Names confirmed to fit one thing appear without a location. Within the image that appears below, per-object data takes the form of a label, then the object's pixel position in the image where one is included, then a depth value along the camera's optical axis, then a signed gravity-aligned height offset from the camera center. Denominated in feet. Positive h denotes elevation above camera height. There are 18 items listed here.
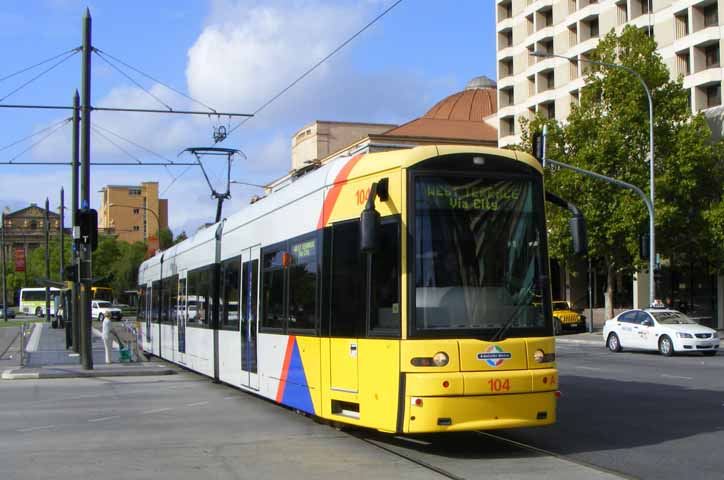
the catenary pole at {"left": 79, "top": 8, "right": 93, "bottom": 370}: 69.97 +8.48
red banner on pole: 223.65 +7.77
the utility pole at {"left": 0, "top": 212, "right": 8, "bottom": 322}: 244.63 -2.61
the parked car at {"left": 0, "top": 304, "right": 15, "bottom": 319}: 302.29 -6.41
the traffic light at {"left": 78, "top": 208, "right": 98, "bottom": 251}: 68.39 +5.08
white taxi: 88.38 -4.53
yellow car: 150.41 -5.35
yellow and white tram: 30.30 -0.17
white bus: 333.01 -1.74
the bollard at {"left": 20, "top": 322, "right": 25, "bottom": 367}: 79.48 -4.64
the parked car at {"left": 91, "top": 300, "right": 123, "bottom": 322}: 247.70 -3.93
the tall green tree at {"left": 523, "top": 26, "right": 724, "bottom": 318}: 137.49 +18.84
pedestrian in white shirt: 80.94 -3.79
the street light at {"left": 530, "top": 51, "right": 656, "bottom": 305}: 113.29 +5.56
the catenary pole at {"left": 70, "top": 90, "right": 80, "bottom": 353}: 86.50 +9.95
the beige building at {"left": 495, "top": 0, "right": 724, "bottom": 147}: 168.14 +50.49
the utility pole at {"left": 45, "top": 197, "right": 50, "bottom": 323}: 205.82 -1.74
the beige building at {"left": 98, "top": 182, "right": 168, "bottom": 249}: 514.68 +47.94
